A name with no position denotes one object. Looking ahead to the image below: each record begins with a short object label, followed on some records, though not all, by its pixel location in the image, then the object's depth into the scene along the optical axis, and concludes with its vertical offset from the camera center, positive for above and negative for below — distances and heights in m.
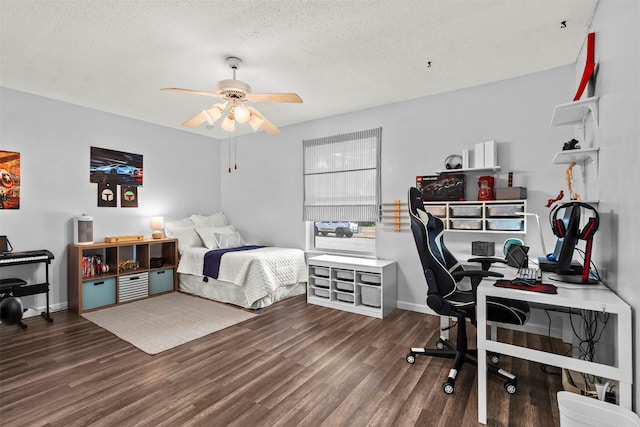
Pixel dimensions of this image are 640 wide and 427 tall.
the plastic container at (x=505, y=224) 3.17 -0.13
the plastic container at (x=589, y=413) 1.43 -0.92
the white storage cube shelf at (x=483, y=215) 3.18 -0.04
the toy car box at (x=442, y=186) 3.52 +0.28
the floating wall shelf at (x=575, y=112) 2.18 +0.75
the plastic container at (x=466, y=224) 3.38 -0.14
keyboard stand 3.30 -0.79
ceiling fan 2.81 +1.00
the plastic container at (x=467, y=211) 3.39 +0.00
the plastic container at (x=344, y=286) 4.02 -0.95
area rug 3.12 -1.23
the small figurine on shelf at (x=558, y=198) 2.88 +0.12
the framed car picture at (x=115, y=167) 4.40 +0.62
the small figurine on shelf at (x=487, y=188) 3.34 +0.24
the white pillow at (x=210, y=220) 5.48 -0.16
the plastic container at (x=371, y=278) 3.80 -0.81
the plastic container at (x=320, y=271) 4.25 -0.81
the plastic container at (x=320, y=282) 4.24 -0.95
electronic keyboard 3.32 -0.49
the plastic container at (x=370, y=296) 3.79 -1.02
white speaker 4.09 -0.24
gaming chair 2.23 -0.66
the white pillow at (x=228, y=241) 5.02 -0.47
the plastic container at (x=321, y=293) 4.22 -1.08
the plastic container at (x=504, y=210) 3.18 +0.01
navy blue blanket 4.36 -0.71
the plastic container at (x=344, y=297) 4.02 -1.09
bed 4.05 -0.76
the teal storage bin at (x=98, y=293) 3.96 -1.04
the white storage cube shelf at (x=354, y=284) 3.78 -0.91
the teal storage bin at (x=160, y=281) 4.68 -1.04
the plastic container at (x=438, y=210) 3.59 +0.01
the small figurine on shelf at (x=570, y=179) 2.62 +0.28
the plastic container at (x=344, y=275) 4.02 -0.81
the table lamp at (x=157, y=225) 4.81 -0.21
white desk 1.50 -0.62
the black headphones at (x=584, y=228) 1.87 -0.09
